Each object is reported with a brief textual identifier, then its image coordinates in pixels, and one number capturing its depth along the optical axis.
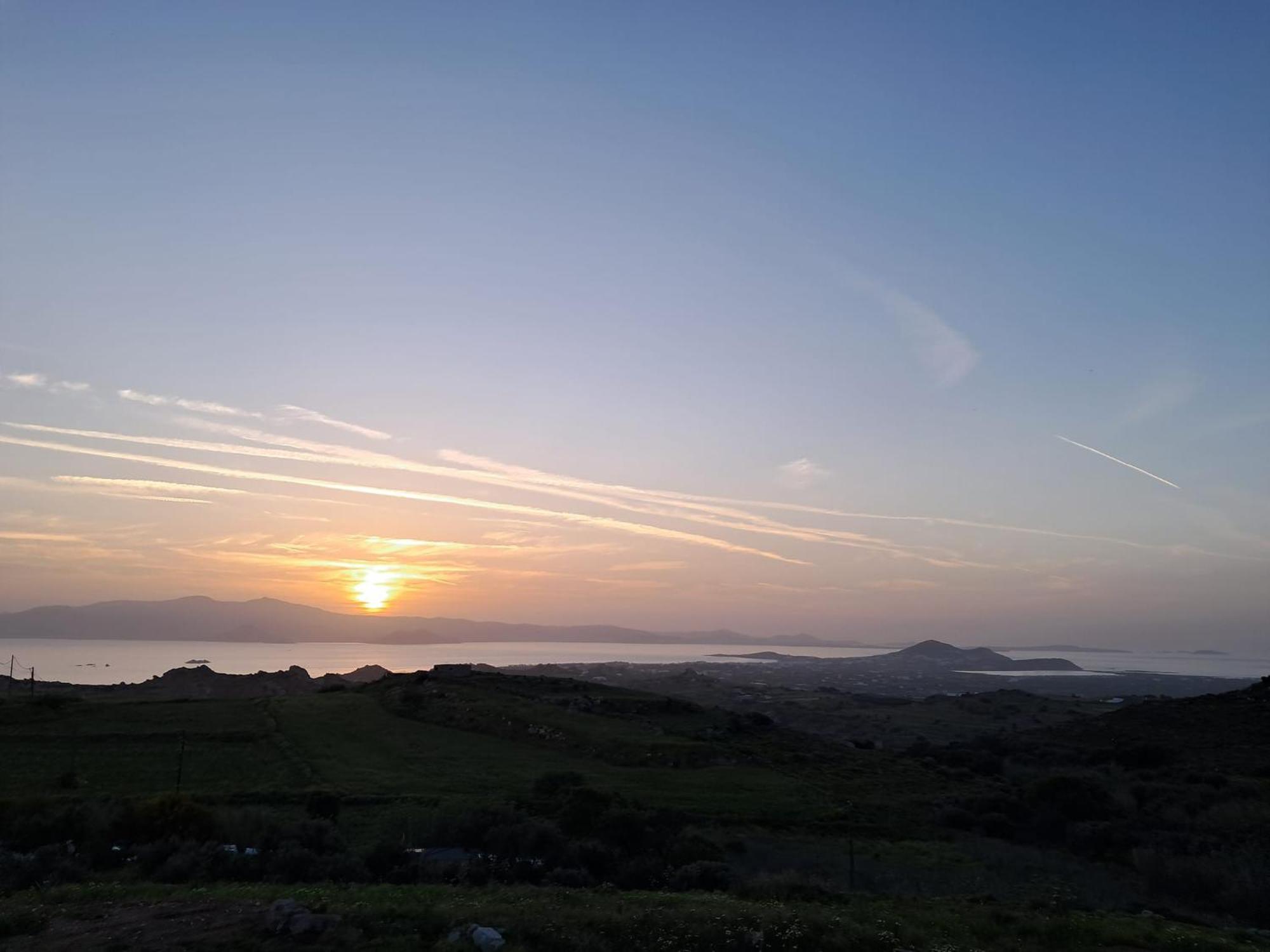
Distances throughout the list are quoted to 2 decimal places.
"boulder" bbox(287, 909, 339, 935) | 12.07
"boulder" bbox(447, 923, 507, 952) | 12.04
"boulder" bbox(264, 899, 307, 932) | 12.16
